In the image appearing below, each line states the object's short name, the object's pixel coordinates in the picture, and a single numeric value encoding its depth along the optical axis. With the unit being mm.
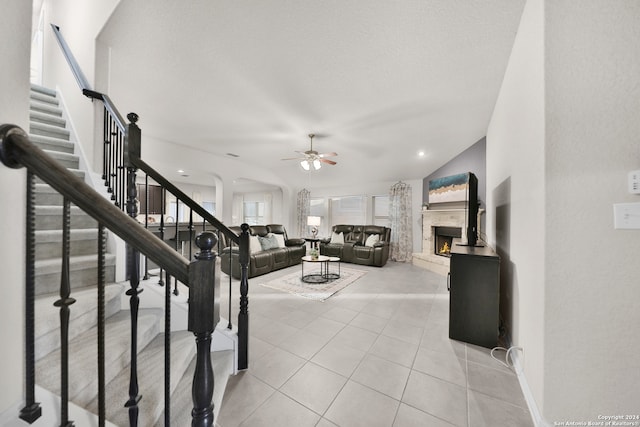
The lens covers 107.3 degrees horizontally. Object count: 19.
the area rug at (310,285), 3672
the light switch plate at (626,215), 1200
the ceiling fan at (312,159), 3994
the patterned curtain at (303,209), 8125
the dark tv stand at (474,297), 2195
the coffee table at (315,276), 4382
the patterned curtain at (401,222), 6434
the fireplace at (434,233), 5043
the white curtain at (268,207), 9178
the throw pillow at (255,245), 4863
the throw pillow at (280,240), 5785
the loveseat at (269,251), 4657
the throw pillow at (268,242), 5387
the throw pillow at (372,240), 6133
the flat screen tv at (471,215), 2746
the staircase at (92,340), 1055
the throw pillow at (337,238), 6672
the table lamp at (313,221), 6414
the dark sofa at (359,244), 5824
